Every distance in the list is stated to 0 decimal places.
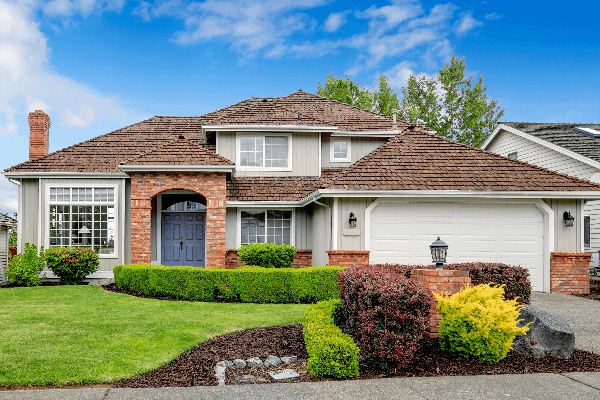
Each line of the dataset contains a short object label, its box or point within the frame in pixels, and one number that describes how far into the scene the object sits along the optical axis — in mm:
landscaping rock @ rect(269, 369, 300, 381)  4970
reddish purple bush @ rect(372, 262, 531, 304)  7587
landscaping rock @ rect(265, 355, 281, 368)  5438
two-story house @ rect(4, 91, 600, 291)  12180
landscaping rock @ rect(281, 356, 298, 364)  5598
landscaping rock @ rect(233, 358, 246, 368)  5406
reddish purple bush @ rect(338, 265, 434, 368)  5078
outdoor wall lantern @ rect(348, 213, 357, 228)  11922
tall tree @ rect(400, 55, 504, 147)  30109
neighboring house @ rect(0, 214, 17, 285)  15279
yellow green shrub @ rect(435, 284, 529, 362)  5379
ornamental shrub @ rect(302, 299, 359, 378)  4867
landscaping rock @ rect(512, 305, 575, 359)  5633
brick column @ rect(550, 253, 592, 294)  12164
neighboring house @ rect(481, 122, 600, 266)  17156
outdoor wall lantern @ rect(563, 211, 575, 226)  12078
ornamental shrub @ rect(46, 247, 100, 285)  13508
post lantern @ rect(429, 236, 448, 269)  6387
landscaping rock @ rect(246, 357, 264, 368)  5418
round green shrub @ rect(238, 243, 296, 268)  12625
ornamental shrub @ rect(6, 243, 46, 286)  13492
